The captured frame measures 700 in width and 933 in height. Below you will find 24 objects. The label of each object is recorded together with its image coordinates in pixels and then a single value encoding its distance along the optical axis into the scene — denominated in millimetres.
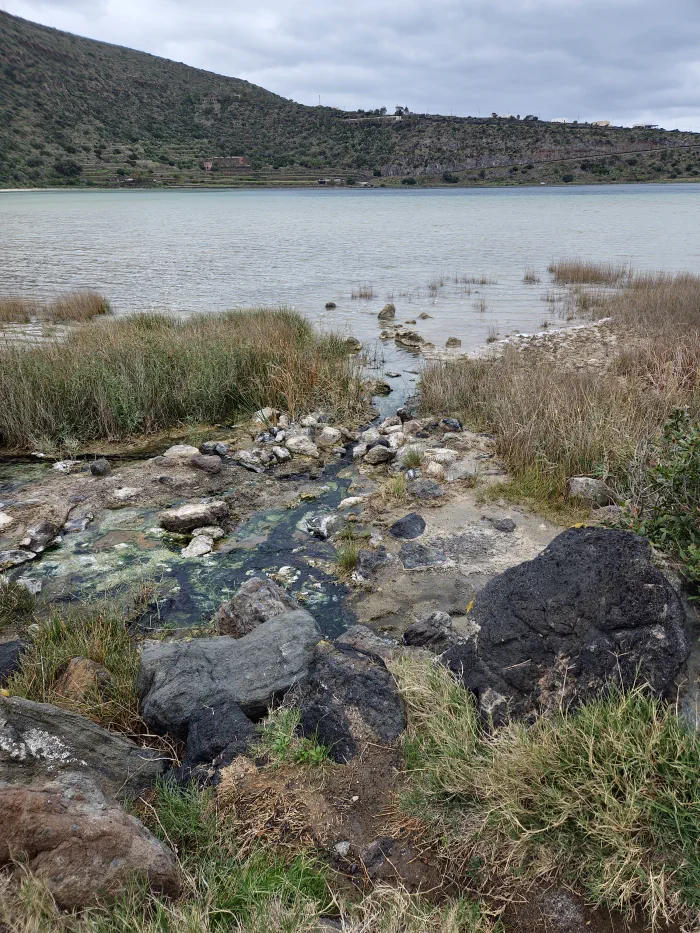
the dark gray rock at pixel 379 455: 7852
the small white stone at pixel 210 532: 6105
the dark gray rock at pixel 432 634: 4270
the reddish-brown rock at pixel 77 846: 2225
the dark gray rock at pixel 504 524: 5895
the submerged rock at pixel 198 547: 5863
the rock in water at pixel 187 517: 6227
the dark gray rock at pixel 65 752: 2652
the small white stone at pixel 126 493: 6883
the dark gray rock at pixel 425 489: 6684
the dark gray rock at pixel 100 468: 7539
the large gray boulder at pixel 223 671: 3408
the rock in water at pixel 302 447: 8109
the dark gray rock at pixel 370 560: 5438
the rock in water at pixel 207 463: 7562
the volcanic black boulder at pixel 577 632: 2951
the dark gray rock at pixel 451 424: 8617
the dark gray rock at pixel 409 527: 5980
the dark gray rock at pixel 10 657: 3904
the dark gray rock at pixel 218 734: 3094
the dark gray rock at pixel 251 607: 4453
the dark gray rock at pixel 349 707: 3162
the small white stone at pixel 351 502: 6707
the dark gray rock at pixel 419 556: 5488
